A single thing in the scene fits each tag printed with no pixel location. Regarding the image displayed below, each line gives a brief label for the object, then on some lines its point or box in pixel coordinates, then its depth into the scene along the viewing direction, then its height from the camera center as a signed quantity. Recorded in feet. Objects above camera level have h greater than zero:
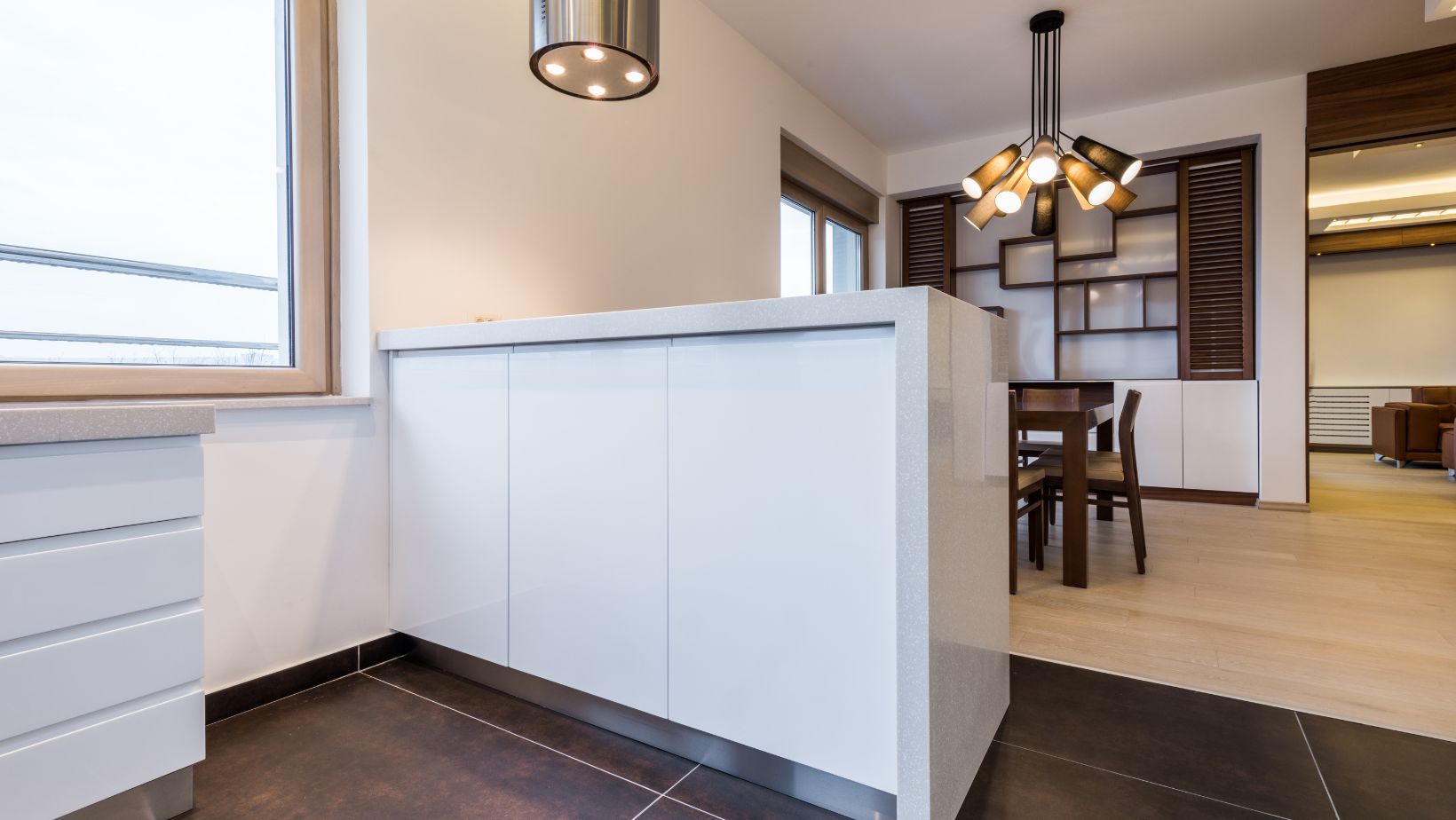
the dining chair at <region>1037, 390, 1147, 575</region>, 9.17 -1.03
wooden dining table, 8.61 -0.99
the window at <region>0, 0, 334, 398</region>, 4.75 +1.69
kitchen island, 3.58 -0.82
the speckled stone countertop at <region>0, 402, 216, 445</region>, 3.24 -0.06
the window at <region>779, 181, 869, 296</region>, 14.84 +3.81
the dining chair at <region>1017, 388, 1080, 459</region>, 11.02 +0.02
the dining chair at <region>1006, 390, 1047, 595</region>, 8.32 -1.20
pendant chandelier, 10.12 +3.56
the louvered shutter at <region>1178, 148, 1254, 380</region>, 14.67 +3.02
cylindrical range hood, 4.57 +2.60
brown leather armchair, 20.58 -0.86
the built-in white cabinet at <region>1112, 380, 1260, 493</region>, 14.48 -0.72
